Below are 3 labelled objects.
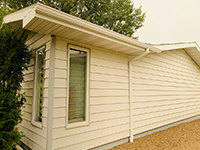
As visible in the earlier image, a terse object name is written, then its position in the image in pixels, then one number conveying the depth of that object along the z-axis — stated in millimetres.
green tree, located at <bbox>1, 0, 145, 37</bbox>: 13832
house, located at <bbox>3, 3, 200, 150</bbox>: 2621
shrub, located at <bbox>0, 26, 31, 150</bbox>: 2693
